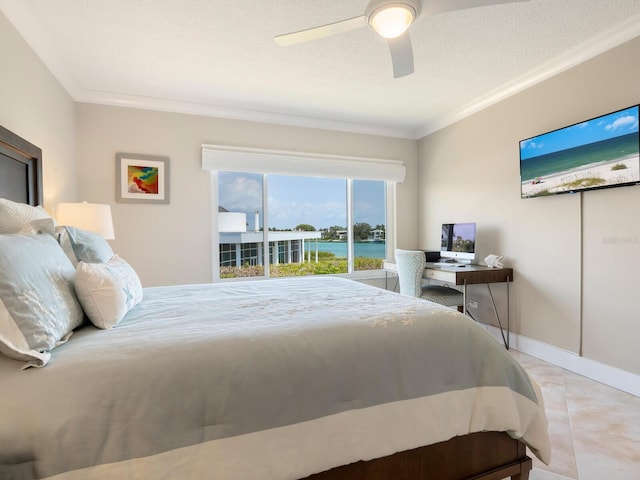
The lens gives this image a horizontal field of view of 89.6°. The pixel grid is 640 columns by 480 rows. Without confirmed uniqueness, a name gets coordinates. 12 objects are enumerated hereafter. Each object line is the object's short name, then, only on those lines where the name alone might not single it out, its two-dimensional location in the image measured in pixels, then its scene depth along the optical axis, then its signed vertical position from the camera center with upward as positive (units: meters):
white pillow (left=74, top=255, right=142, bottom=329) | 1.24 -0.23
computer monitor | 3.40 -0.08
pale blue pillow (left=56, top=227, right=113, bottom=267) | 1.51 -0.06
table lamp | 2.39 +0.14
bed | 0.87 -0.52
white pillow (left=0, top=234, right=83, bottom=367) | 0.90 -0.21
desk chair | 3.31 -0.53
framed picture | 3.28 +0.58
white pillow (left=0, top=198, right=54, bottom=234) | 1.33 +0.07
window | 3.75 +0.30
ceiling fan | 1.53 +1.09
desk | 2.96 -0.39
